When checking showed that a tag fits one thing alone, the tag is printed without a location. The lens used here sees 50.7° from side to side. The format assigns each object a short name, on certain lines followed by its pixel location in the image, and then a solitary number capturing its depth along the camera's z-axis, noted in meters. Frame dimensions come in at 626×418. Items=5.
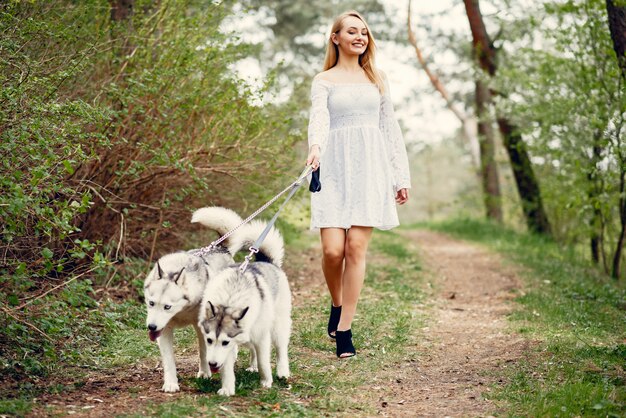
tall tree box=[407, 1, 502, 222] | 15.95
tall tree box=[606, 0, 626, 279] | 6.45
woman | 5.03
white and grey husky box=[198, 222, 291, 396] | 3.68
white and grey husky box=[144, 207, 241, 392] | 3.84
